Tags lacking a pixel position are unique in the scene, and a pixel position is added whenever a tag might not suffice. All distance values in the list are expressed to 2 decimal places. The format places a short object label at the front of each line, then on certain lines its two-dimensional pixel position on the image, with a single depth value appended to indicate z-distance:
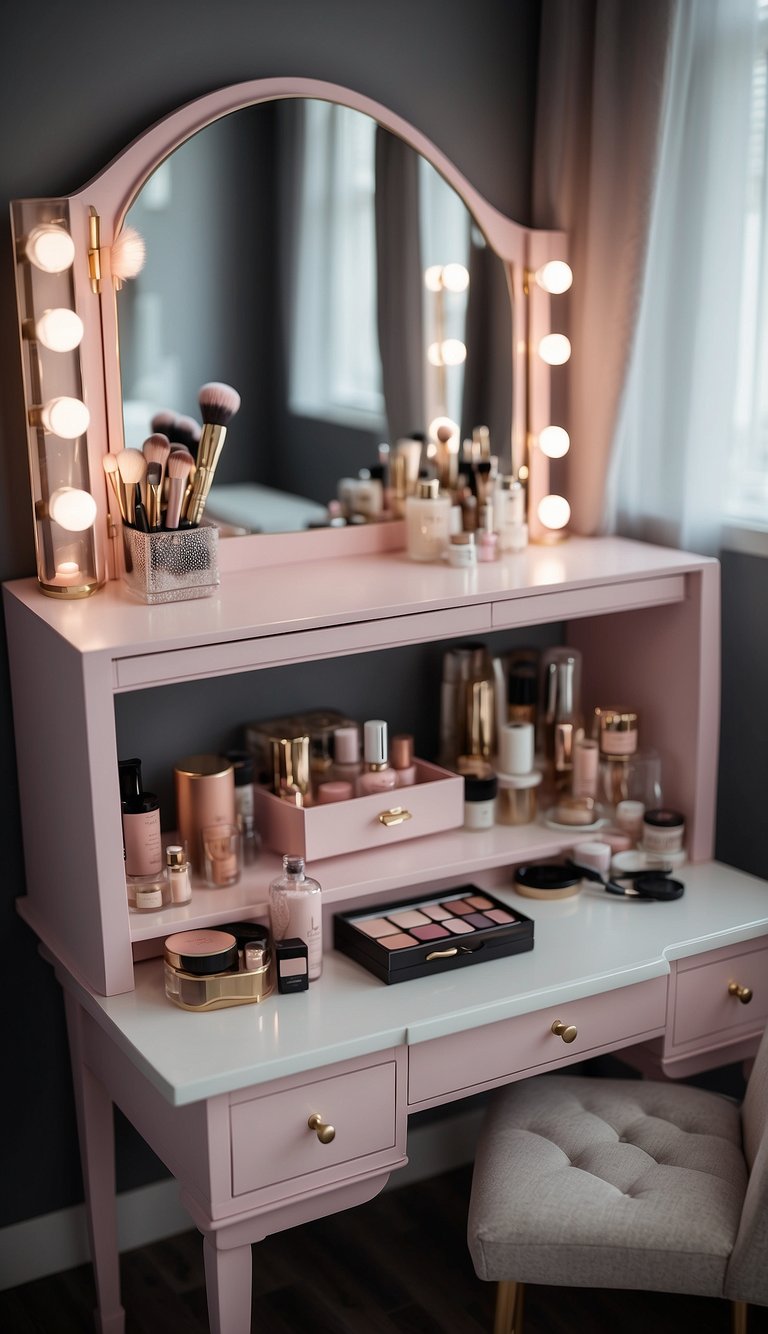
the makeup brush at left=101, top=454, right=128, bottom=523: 1.81
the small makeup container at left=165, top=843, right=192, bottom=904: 1.77
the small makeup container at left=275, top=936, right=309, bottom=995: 1.68
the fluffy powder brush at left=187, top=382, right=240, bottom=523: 1.81
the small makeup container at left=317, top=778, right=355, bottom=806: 1.92
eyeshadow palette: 1.74
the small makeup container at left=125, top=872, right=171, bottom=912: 1.76
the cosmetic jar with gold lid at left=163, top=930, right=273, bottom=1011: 1.64
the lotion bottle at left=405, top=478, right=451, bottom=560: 2.03
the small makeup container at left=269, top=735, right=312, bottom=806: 1.91
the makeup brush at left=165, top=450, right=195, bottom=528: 1.76
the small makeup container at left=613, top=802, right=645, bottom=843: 2.10
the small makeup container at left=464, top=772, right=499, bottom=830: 2.03
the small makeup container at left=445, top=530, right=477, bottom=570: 2.00
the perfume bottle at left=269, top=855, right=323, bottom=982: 1.70
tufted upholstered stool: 1.60
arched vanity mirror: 1.81
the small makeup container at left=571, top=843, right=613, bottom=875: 2.01
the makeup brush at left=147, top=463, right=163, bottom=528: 1.78
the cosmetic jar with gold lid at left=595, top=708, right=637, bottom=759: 2.10
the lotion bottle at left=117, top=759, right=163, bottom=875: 1.78
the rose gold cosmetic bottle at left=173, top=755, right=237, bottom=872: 1.85
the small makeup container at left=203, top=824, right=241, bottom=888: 1.82
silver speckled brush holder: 1.75
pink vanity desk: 1.58
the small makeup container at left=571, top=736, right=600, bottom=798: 2.08
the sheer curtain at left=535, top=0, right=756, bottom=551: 1.98
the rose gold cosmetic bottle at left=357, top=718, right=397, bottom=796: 1.91
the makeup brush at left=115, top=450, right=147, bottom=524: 1.79
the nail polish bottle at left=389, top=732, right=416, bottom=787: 1.98
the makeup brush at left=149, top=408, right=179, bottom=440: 1.85
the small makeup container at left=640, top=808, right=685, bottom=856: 2.06
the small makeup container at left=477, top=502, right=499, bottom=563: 2.05
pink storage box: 1.86
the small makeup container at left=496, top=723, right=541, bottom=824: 2.07
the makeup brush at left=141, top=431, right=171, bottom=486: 1.79
